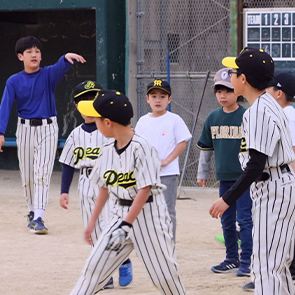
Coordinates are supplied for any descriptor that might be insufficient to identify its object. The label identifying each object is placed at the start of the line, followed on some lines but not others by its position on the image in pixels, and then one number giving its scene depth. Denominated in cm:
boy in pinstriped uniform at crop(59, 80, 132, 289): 1202
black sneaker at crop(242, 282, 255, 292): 1192
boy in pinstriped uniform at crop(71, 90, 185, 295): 920
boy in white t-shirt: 1339
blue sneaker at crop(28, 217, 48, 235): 1709
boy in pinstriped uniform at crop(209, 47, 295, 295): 886
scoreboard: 2148
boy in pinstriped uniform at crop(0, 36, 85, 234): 1756
